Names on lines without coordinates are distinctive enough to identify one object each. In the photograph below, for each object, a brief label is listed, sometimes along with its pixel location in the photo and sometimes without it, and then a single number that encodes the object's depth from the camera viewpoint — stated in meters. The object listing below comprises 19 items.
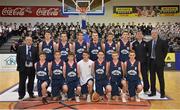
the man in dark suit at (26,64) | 8.43
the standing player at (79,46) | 8.66
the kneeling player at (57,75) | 8.11
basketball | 7.99
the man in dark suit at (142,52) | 8.91
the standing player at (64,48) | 8.63
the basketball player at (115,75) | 8.16
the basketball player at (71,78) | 8.09
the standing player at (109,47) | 8.62
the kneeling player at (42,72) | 8.11
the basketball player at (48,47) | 8.57
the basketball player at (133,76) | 8.10
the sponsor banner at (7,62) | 16.42
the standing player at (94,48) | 8.63
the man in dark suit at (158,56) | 8.62
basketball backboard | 15.41
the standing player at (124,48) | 8.71
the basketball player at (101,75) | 8.12
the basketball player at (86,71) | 8.16
